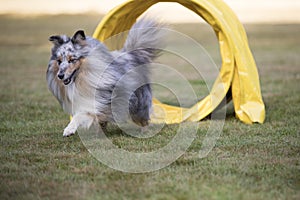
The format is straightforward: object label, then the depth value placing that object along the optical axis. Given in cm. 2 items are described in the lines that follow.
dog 1208
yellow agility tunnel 1419
